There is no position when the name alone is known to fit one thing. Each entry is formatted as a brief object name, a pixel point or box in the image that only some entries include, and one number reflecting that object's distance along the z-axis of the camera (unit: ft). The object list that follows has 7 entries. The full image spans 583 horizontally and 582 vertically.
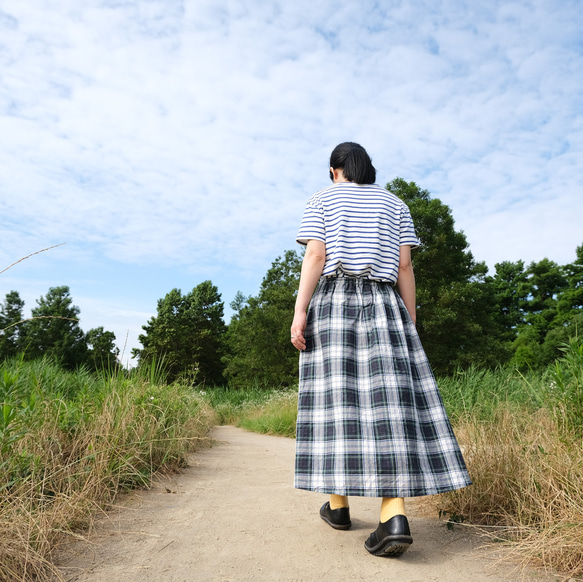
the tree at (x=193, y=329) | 113.60
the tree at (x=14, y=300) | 104.20
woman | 7.48
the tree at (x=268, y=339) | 83.82
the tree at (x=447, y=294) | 59.98
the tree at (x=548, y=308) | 80.64
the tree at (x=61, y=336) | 95.40
